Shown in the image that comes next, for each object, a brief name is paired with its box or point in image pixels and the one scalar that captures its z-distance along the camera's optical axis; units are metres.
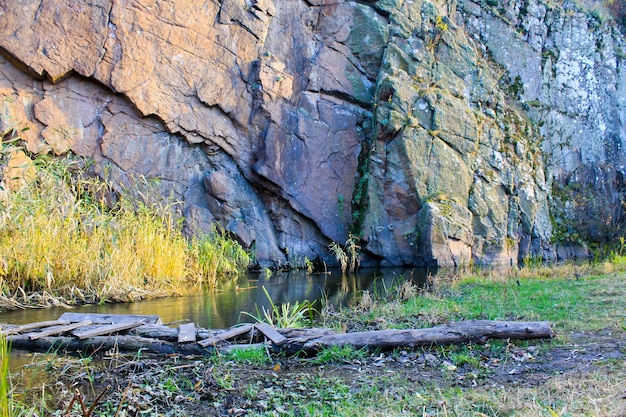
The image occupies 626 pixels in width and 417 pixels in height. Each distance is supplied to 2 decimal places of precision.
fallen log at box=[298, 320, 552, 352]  4.77
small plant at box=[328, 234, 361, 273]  16.52
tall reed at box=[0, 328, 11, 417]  1.99
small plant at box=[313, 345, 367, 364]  4.57
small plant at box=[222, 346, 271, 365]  4.54
